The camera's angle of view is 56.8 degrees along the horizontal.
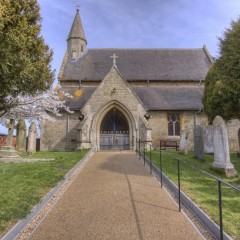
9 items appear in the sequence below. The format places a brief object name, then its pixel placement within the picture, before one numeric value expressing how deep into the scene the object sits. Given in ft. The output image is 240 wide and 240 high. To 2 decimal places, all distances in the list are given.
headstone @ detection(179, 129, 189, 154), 45.72
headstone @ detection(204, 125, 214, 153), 48.92
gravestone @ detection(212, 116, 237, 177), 28.06
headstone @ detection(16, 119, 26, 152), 50.94
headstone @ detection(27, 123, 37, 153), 52.05
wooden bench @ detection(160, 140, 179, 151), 56.31
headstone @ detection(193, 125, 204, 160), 37.84
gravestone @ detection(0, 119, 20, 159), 39.77
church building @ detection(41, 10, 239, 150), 55.25
